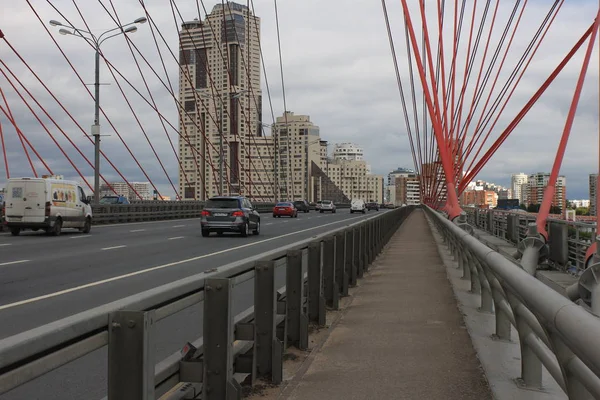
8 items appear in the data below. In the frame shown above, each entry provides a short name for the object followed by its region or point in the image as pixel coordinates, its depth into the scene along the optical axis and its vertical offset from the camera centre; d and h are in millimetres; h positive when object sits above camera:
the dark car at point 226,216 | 23719 -673
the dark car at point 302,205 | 69312 -732
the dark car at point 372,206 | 94012 -1123
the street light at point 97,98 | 32969 +5128
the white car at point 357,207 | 70438 -946
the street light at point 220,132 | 44812 +4615
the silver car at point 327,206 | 68625 -827
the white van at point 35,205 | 22250 -264
